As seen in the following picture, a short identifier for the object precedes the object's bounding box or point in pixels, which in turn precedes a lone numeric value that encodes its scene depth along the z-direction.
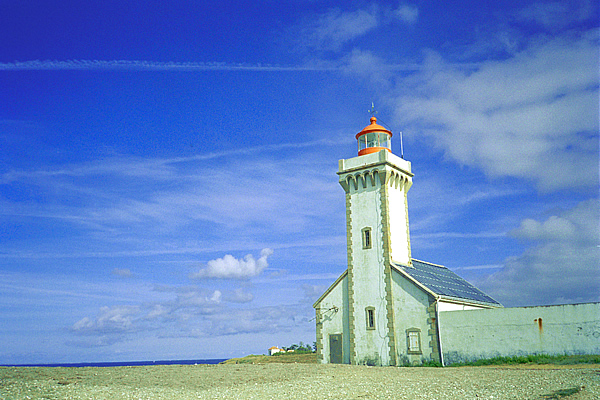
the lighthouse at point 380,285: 27.33
